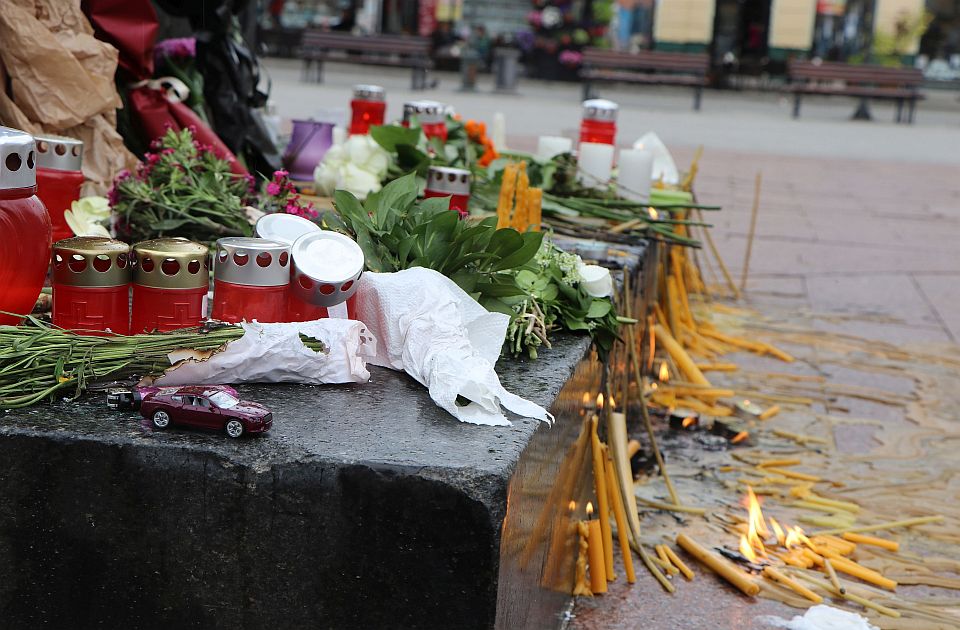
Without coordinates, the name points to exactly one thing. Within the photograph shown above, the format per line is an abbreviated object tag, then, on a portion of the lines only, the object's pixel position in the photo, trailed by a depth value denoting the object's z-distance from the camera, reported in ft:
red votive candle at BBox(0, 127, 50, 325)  5.19
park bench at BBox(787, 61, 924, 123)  50.72
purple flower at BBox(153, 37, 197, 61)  11.24
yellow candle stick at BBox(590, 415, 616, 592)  7.51
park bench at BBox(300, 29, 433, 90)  52.80
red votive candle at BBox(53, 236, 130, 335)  5.39
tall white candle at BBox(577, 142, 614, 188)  12.05
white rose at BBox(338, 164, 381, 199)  10.40
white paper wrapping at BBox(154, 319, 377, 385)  5.10
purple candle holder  12.25
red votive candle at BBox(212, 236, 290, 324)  5.49
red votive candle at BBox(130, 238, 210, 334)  5.46
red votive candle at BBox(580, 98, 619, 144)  13.41
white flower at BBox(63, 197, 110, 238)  7.45
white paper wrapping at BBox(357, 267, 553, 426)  5.24
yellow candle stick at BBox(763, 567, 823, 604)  7.60
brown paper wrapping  8.17
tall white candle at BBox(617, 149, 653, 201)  11.80
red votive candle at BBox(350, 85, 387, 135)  12.28
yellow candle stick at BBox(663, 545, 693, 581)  7.86
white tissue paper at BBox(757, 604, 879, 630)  7.21
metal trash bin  54.13
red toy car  4.66
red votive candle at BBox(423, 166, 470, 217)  8.99
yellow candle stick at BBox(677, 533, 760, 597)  7.66
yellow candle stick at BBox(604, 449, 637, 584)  7.68
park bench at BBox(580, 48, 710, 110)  52.13
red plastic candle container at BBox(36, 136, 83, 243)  7.10
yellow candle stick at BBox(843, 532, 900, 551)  8.57
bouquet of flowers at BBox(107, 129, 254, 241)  8.01
